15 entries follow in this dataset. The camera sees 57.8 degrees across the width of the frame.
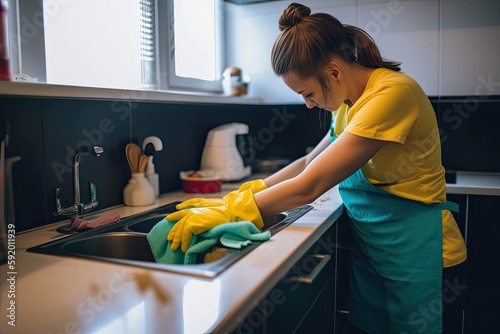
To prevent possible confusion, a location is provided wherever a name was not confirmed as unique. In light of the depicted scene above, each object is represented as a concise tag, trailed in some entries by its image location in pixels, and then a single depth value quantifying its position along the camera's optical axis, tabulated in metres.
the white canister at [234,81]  2.30
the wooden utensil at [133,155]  1.57
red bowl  1.83
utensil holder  1.55
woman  1.16
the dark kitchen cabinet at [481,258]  1.82
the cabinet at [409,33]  2.06
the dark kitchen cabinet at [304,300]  0.89
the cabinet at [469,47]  1.97
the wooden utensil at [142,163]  1.59
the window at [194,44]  2.05
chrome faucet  1.28
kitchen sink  0.92
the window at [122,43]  1.29
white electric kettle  2.02
